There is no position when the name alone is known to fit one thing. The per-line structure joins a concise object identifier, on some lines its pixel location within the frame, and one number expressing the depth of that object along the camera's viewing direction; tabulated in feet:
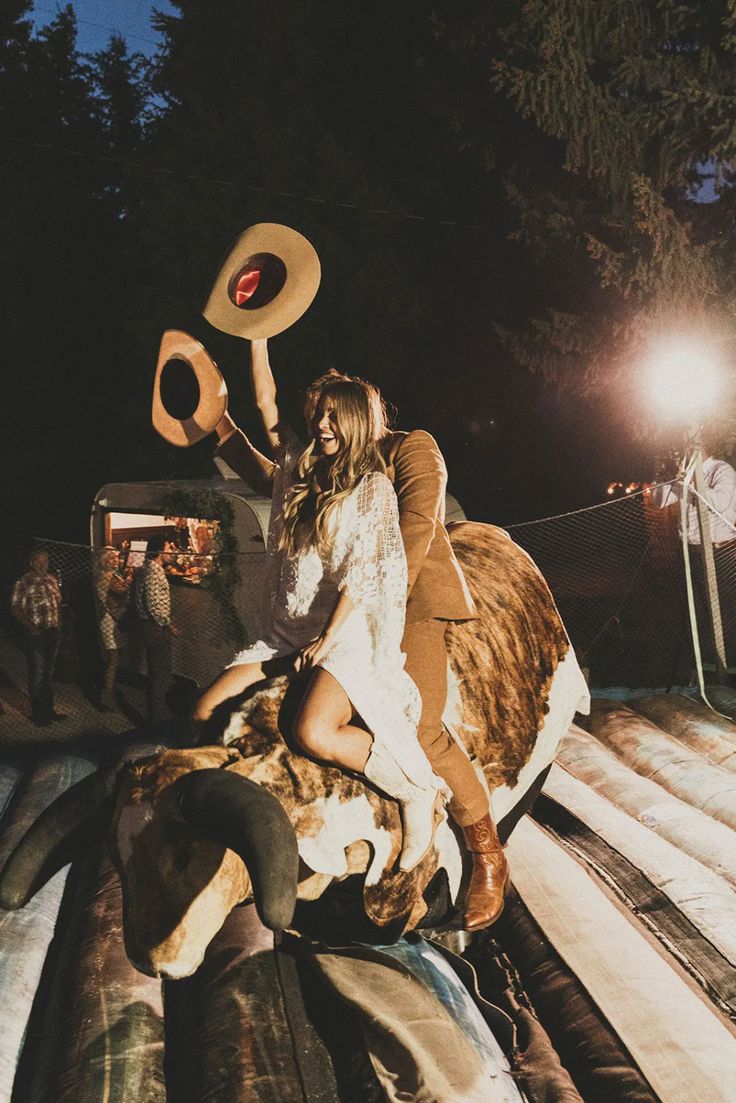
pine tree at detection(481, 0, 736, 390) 29.81
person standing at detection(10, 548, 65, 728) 25.61
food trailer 25.08
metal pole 21.13
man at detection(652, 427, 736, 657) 24.62
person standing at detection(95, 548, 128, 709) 27.81
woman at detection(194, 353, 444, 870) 8.80
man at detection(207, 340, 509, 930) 9.87
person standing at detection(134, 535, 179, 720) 25.39
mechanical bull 7.25
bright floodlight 23.31
